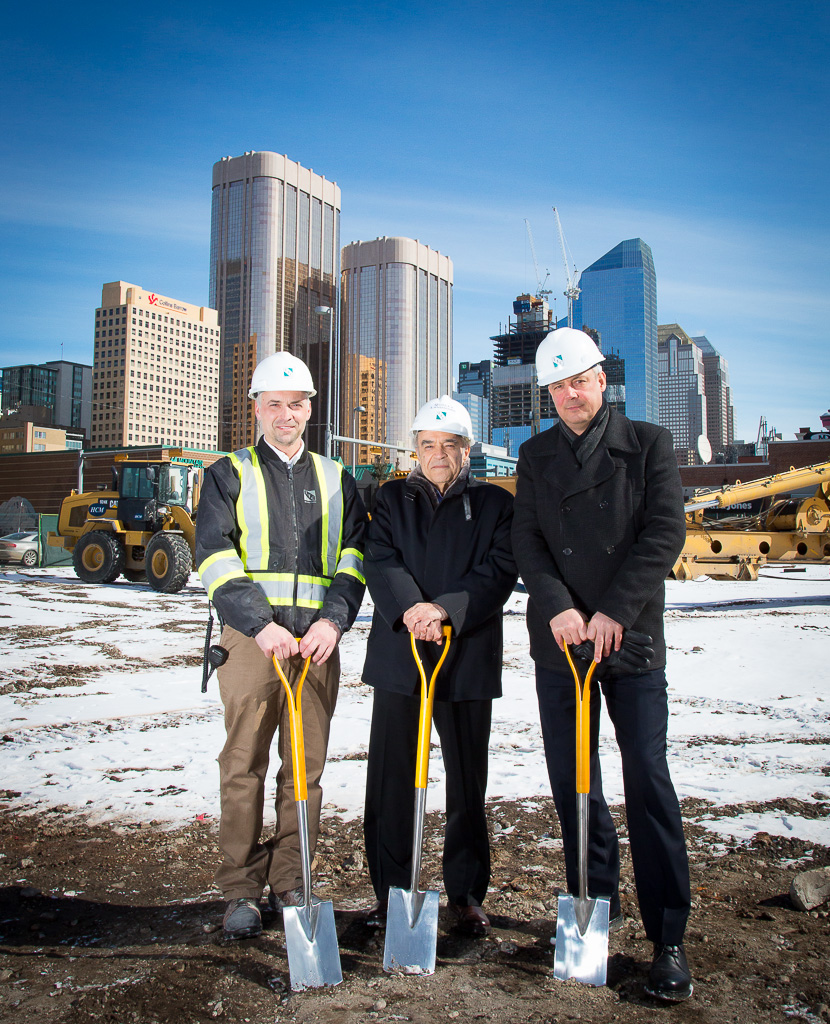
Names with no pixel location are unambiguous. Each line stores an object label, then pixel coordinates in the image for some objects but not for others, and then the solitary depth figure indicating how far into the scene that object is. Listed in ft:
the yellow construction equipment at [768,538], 55.42
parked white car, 82.07
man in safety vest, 10.44
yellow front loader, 57.57
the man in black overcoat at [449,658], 10.67
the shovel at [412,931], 9.21
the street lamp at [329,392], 99.41
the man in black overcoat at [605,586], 9.47
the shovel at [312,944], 8.89
